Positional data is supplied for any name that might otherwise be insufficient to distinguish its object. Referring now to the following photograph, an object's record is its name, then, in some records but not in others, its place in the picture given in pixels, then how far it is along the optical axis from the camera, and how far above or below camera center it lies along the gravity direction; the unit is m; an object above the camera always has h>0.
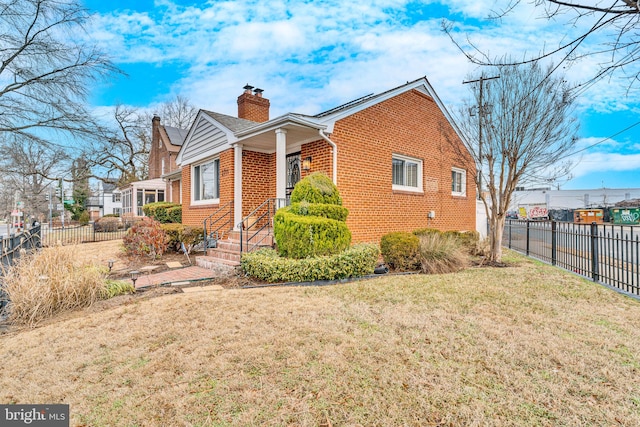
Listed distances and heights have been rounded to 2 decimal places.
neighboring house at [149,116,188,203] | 27.59 +6.23
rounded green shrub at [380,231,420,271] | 7.83 -0.95
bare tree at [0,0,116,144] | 7.59 +3.81
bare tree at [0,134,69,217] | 8.09 +1.69
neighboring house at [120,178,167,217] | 25.66 +1.88
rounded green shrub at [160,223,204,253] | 10.72 -0.66
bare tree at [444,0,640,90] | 2.36 +1.38
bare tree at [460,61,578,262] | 8.37 +2.17
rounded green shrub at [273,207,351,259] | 6.58 -0.45
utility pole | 9.02 +2.90
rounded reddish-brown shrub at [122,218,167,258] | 9.85 -0.77
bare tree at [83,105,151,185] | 30.35 +6.02
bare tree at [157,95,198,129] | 35.69 +11.72
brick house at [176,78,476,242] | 8.57 +1.72
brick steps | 8.10 -0.97
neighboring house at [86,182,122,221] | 45.38 +2.05
